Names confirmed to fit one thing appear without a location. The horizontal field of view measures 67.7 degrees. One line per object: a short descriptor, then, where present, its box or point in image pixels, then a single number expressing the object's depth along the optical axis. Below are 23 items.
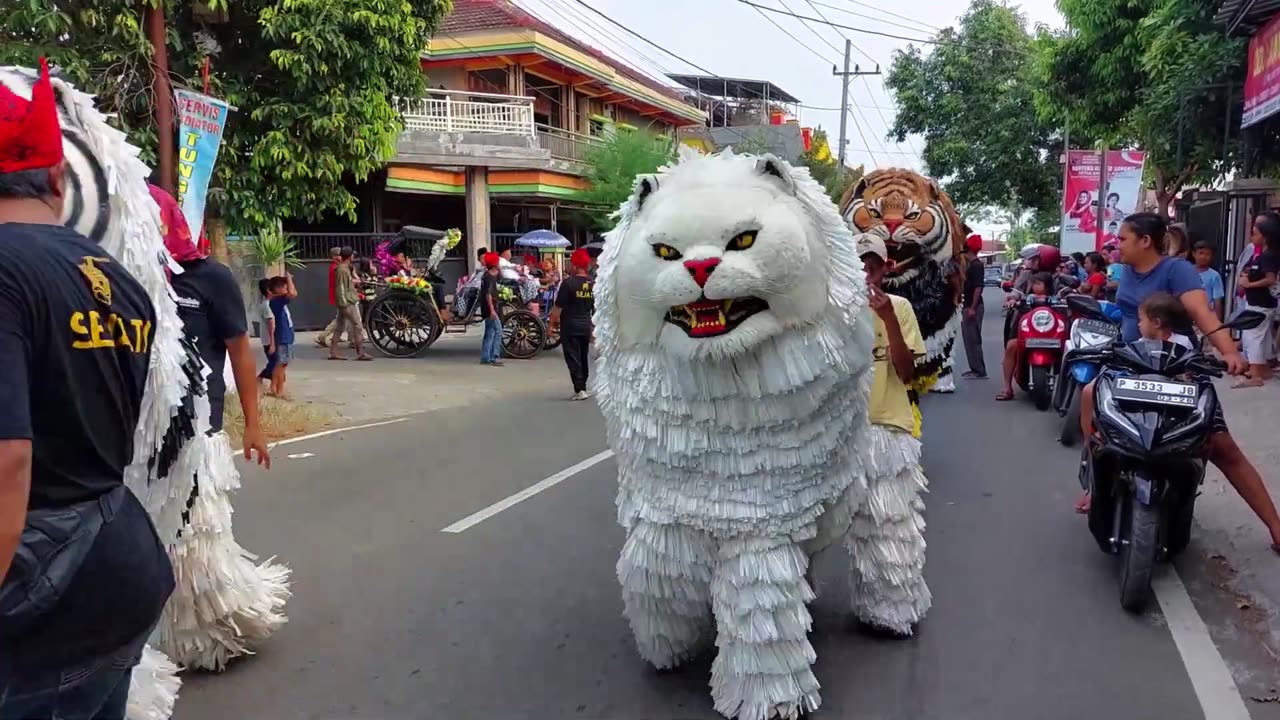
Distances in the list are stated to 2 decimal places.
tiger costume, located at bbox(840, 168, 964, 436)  5.20
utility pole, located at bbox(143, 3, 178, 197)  7.11
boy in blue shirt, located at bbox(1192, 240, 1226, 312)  9.02
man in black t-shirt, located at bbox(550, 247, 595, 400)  9.48
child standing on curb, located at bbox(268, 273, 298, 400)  9.48
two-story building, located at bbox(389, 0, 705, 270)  19.75
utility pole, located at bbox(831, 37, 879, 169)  30.45
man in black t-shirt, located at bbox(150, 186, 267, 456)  3.46
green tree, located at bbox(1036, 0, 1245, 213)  10.45
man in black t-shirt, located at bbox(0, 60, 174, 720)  1.60
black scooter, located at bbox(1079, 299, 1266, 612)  3.74
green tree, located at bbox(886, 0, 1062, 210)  23.72
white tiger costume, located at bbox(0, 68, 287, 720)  2.20
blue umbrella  20.08
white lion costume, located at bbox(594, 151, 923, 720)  2.78
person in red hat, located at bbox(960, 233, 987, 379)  9.76
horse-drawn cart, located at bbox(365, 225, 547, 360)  13.41
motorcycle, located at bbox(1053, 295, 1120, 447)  6.45
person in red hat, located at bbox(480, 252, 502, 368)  12.31
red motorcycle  8.33
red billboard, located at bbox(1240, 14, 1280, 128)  8.38
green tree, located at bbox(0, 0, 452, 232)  7.39
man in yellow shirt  3.50
